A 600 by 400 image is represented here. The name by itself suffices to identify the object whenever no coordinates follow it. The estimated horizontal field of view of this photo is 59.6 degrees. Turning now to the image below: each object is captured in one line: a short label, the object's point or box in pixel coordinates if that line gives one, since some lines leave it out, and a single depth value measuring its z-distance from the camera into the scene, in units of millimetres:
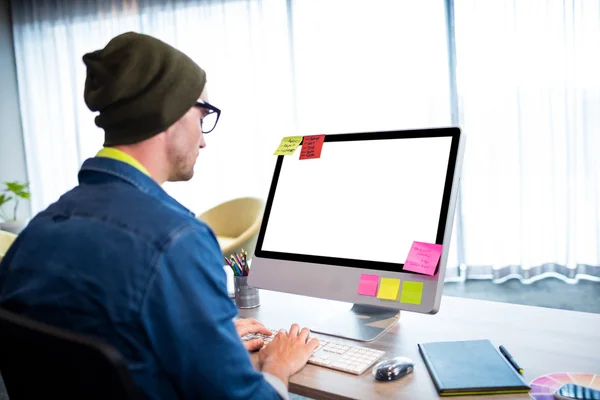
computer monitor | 1216
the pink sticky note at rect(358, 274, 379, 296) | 1255
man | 734
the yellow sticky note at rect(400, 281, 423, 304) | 1192
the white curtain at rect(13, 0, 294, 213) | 4480
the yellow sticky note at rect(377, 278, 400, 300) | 1221
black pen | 999
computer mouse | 1005
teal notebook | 936
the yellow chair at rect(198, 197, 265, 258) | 3734
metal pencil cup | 1551
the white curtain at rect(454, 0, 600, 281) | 3676
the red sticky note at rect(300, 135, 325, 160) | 1444
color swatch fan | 920
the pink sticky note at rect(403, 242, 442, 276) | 1177
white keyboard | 1077
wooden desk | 994
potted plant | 4535
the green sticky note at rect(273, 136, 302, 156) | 1491
